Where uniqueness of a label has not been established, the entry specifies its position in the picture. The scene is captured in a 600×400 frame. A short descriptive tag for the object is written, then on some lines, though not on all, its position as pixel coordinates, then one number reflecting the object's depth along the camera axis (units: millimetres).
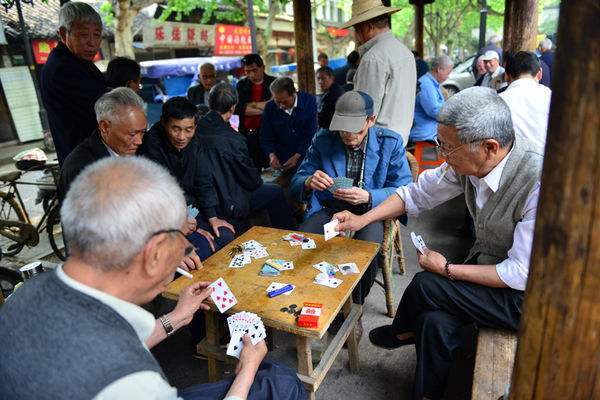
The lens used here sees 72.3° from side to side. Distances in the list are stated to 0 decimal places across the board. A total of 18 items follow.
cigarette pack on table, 1708
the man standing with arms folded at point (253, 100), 5395
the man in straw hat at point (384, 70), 3404
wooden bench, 1680
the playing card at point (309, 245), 2379
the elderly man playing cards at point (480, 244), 1886
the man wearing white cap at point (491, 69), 6234
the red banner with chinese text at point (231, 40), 18391
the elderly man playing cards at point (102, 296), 956
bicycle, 4164
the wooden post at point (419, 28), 10531
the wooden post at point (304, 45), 5449
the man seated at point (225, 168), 3332
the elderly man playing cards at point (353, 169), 2803
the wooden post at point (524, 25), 5367
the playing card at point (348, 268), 2094
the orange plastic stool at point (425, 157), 5270
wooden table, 1836
